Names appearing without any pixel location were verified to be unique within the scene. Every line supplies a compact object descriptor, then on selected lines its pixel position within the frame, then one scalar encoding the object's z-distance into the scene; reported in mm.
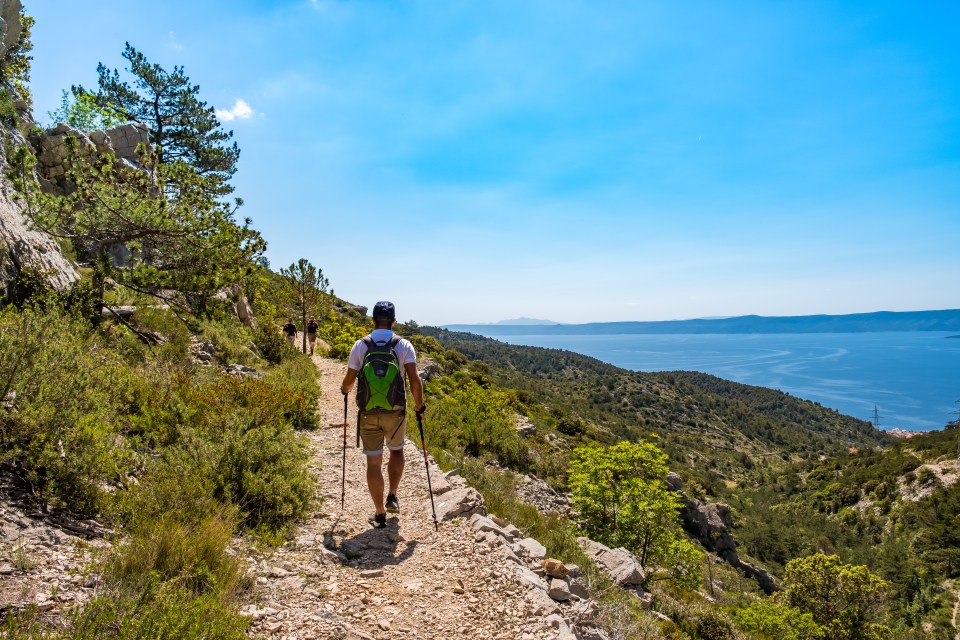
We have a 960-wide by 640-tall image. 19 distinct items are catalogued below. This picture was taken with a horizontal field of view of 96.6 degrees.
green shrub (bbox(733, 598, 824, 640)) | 14734
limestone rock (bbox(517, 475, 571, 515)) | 13758
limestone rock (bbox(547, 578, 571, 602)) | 4055
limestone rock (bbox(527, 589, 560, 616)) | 3572
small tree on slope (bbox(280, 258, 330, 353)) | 20562
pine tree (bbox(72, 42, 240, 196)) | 23359
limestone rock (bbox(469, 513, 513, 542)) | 4934
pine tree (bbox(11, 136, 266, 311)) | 7703
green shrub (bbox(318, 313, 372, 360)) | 20516
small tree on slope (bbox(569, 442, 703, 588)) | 11492
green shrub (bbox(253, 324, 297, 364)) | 15055
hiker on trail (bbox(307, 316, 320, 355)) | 19203
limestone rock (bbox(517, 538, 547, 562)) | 4656
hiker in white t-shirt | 4875
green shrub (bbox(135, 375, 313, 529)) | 4668
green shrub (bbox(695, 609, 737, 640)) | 7359
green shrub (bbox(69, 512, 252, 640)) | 2262
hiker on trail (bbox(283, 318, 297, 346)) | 18125
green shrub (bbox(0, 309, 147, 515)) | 3480
